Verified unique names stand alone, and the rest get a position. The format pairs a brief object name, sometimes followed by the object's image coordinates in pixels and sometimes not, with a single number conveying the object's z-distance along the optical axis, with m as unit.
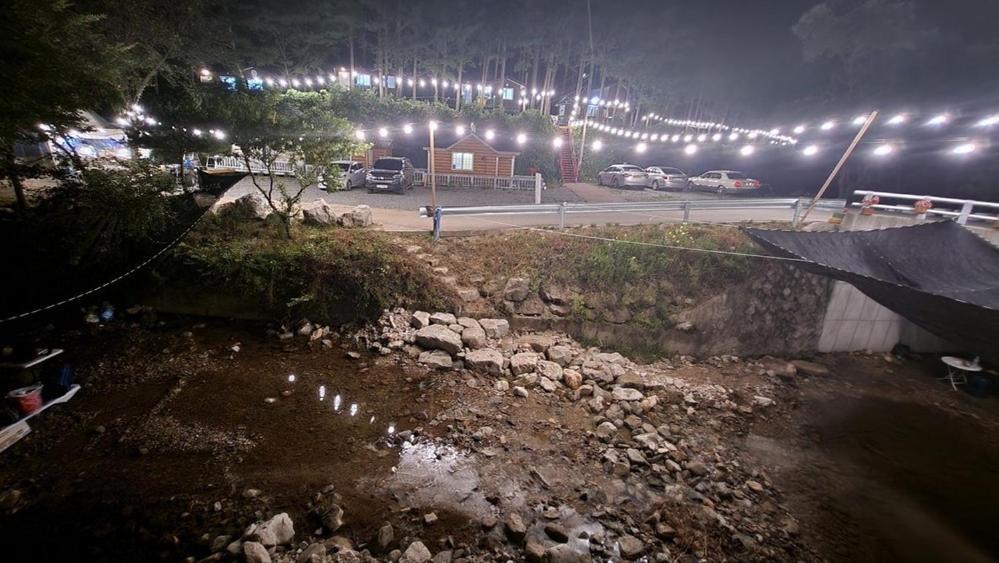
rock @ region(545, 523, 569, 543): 4.08
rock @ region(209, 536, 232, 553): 3.63
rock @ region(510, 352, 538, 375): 7.01
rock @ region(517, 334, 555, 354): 7.86
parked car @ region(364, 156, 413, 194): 18.73
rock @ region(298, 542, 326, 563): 3.51
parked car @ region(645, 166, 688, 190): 24.88
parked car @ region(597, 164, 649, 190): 25.19
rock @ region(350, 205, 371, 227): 11.04
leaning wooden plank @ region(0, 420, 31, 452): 4.48
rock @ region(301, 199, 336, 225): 10.68
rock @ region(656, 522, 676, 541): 4.24
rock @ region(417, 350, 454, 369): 6.91
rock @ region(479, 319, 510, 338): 7.96
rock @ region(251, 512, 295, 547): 3.66
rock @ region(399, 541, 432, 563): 3.64
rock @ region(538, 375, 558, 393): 6.71
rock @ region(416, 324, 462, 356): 7.23
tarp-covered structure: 7.38
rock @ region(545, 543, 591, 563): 3.81
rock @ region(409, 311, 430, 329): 7.77
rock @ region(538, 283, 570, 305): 9.01
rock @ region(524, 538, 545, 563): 3.80
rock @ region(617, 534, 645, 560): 3.99
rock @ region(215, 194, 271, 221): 10.41
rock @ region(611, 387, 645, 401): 6.68
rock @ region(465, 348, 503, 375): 6.94
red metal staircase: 28.14
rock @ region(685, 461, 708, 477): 5.24
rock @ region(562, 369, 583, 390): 6.86
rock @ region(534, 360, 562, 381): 7.02
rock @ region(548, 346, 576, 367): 7.52
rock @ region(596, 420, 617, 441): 5.73
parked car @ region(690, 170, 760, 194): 23.53
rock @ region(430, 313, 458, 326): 7.93
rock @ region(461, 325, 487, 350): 7.45
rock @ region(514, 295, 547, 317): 8.72
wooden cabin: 23.80
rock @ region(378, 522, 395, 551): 3.80
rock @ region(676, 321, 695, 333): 9.14
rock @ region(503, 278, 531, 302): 8.81
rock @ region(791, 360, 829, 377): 9.11
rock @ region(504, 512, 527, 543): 4.04
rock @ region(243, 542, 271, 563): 3.45
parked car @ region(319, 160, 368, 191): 18.73
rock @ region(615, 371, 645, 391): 7.09
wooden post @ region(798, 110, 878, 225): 9.73
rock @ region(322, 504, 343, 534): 3.90
